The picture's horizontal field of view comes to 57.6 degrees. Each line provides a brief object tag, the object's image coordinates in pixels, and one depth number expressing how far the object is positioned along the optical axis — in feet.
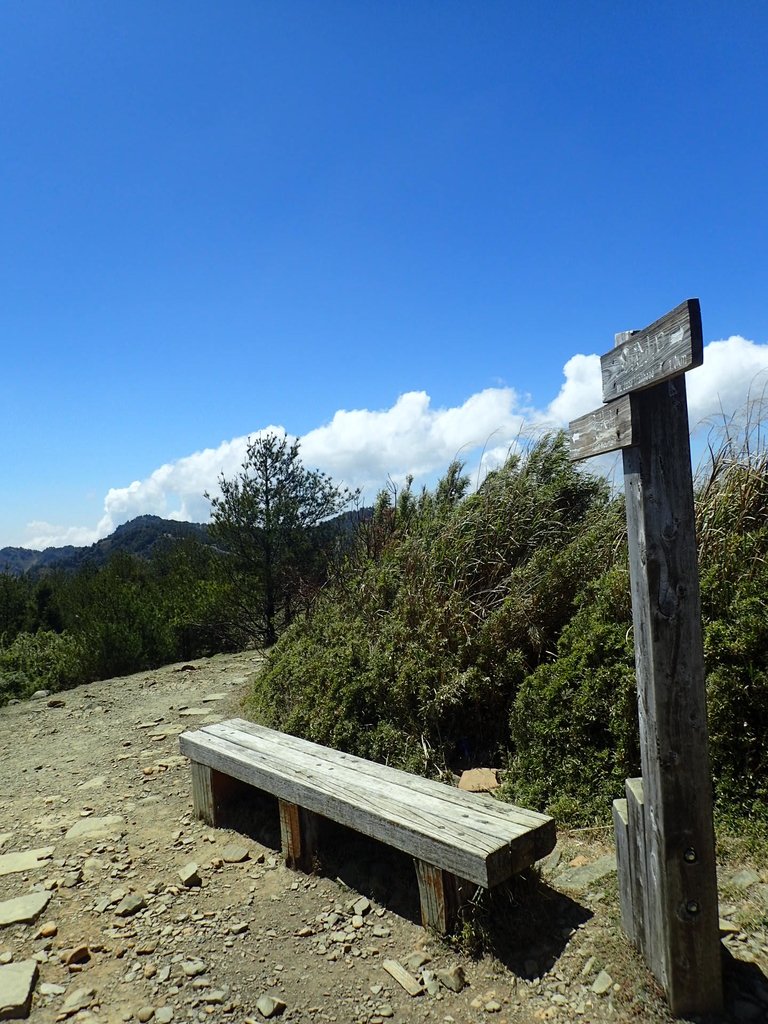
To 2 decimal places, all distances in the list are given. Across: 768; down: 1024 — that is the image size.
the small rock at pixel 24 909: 11.14
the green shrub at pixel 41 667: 33.76
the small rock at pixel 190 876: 11.89
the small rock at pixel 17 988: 9.05
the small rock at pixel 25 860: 13.04
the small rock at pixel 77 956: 10.00
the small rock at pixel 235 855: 12.69
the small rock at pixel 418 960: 9.17
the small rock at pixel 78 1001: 9.02
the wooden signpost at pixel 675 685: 7.31
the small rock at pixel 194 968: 9.57
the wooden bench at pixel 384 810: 9.12
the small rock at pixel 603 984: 7.95
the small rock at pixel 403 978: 8.73
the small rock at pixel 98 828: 14.20
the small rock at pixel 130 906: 11.19
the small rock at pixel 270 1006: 8.64
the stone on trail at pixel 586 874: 9.87
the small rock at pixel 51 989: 9.41
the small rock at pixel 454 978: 8.62
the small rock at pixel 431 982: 8.66
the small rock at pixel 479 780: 13.12
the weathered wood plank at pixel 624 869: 8.34
